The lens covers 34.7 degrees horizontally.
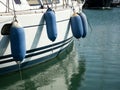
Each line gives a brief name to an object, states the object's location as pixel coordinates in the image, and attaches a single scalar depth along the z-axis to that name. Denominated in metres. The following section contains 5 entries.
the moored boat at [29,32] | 5.93
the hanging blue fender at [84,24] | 8.64
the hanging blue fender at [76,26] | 7.99
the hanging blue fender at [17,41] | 5.84
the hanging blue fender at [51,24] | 6.77
